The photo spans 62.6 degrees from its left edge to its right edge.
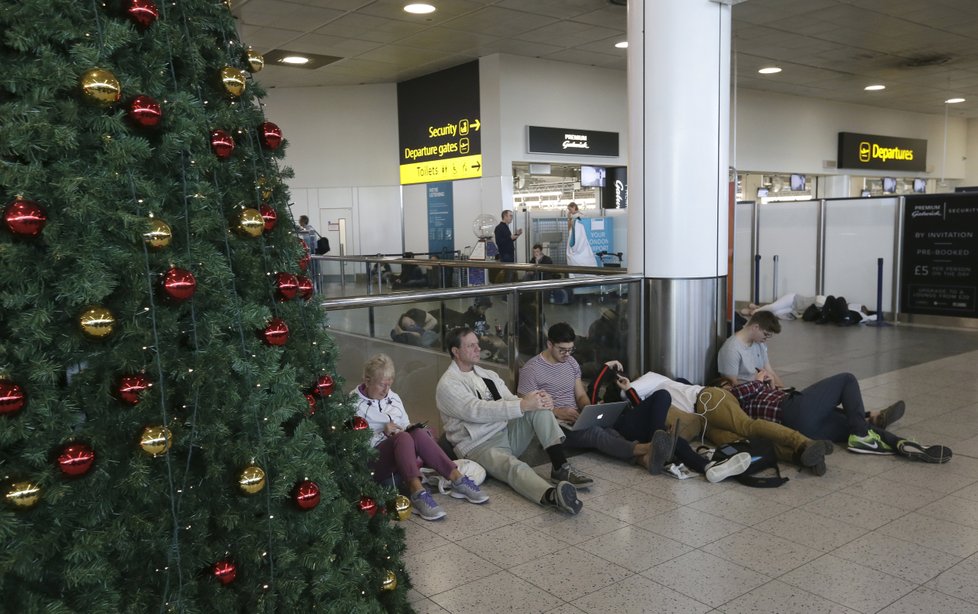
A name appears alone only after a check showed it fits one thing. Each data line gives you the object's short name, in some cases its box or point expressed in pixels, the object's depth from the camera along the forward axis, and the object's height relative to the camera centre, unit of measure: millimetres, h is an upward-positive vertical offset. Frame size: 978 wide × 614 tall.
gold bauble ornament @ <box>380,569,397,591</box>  2947 -1288
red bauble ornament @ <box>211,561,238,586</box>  2445 -1024
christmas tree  2123 -299
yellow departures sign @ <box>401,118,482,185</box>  16188 +1513
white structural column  6602 +421
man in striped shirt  5461 -1272
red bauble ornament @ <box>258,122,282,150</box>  2828 +342
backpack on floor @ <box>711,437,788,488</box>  4930 -1525
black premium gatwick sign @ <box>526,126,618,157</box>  15703 +1683
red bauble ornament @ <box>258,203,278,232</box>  2717 +60
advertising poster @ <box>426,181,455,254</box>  17266 +235
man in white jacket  5016 -1229
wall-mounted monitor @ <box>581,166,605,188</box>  16953 +1029
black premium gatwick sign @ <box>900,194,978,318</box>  11992 -600
